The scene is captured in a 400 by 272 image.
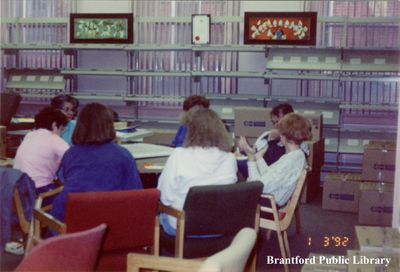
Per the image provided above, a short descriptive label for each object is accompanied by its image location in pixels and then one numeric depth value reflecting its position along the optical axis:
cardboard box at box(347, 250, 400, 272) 2.44
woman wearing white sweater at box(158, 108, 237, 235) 2.93
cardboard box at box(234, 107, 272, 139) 6.08
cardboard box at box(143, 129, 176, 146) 6.57
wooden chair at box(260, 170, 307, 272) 3.44
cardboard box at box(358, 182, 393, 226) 4.94
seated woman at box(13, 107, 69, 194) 3.57
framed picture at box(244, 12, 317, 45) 6.48
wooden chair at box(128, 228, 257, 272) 1.37
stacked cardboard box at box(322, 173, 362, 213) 5.47
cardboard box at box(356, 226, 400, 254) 2.76
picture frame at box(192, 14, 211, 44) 6.81
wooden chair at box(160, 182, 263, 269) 2.60
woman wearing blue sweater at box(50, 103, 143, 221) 2.82
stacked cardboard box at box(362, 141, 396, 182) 5.49
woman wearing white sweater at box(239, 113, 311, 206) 3.57
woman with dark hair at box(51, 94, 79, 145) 5.03
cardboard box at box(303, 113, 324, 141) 6.12
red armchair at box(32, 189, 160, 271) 2.35
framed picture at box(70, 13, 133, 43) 7.01
